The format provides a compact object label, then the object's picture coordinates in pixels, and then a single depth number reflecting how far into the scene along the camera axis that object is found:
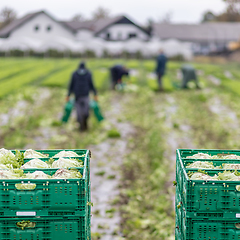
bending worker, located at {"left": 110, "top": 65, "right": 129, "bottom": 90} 40.66
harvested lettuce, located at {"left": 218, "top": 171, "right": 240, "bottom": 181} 8.37
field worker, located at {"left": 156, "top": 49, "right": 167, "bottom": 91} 40.75
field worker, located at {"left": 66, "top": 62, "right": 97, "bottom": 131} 22.23
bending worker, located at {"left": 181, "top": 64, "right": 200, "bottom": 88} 43.97
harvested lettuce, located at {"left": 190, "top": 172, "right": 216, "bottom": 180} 8.35
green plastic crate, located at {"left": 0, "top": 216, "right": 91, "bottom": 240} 8.23
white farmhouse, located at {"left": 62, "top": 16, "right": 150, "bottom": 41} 111.88
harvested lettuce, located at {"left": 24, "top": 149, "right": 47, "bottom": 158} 9.71
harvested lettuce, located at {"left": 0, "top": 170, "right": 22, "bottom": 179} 8.27
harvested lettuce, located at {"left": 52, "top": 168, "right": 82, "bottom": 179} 8.36
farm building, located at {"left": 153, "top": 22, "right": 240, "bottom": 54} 143.00
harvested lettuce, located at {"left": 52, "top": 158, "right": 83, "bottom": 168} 9.01
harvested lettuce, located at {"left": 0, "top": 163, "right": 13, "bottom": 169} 8.81
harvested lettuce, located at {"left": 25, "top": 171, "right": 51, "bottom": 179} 8.36
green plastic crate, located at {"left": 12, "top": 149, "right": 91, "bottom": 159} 10.20
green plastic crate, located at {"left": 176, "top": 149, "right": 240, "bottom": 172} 9.47
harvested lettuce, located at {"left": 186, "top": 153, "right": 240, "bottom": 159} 9.76
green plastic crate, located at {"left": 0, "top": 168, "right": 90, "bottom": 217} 8.05
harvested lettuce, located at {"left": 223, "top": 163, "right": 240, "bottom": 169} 8.92
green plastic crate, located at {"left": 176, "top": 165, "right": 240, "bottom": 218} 8.05
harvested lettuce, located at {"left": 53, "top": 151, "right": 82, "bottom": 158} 9.61
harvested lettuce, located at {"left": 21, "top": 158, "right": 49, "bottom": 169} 9.00
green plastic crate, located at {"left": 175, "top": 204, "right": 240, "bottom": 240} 8.19
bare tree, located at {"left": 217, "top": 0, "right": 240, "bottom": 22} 183.17
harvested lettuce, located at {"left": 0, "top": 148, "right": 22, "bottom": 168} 9.20
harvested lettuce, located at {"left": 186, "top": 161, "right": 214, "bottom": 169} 9.16
